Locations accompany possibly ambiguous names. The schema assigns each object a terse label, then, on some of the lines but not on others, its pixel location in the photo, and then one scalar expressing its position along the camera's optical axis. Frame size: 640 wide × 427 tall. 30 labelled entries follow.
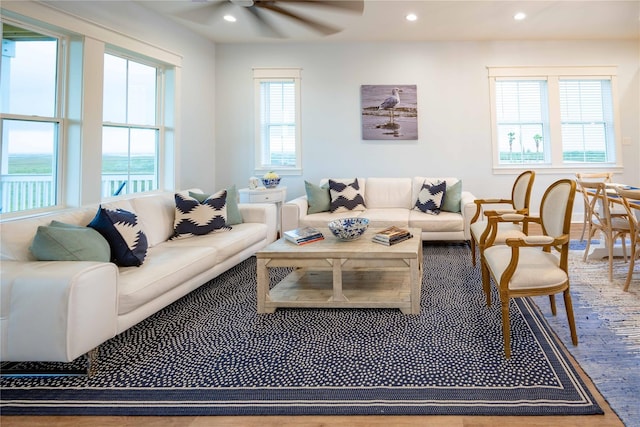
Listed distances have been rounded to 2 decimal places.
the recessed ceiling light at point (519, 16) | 4.28
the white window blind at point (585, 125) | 5.30
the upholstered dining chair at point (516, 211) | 2.76
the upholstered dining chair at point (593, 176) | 4.31
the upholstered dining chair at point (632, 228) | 2.66
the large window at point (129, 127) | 3.60
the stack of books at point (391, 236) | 2.50
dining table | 3.52
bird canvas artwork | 5.25
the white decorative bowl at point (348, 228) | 2.59
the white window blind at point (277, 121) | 5.36
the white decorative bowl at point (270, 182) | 4.77
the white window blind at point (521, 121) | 5.32
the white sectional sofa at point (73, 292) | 1.56
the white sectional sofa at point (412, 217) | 4.05
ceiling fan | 2.91
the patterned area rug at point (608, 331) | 1.52
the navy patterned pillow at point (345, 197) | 4.46
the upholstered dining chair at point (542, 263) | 1.79
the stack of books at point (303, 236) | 2.59
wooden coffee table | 2.31
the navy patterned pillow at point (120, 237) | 2.21
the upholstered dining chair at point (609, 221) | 2.98
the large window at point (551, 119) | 5.25
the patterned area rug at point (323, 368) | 1.47
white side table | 4.49
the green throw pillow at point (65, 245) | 1.83
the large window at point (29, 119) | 2.71
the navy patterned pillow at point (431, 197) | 4.30
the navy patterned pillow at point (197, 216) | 3.15
